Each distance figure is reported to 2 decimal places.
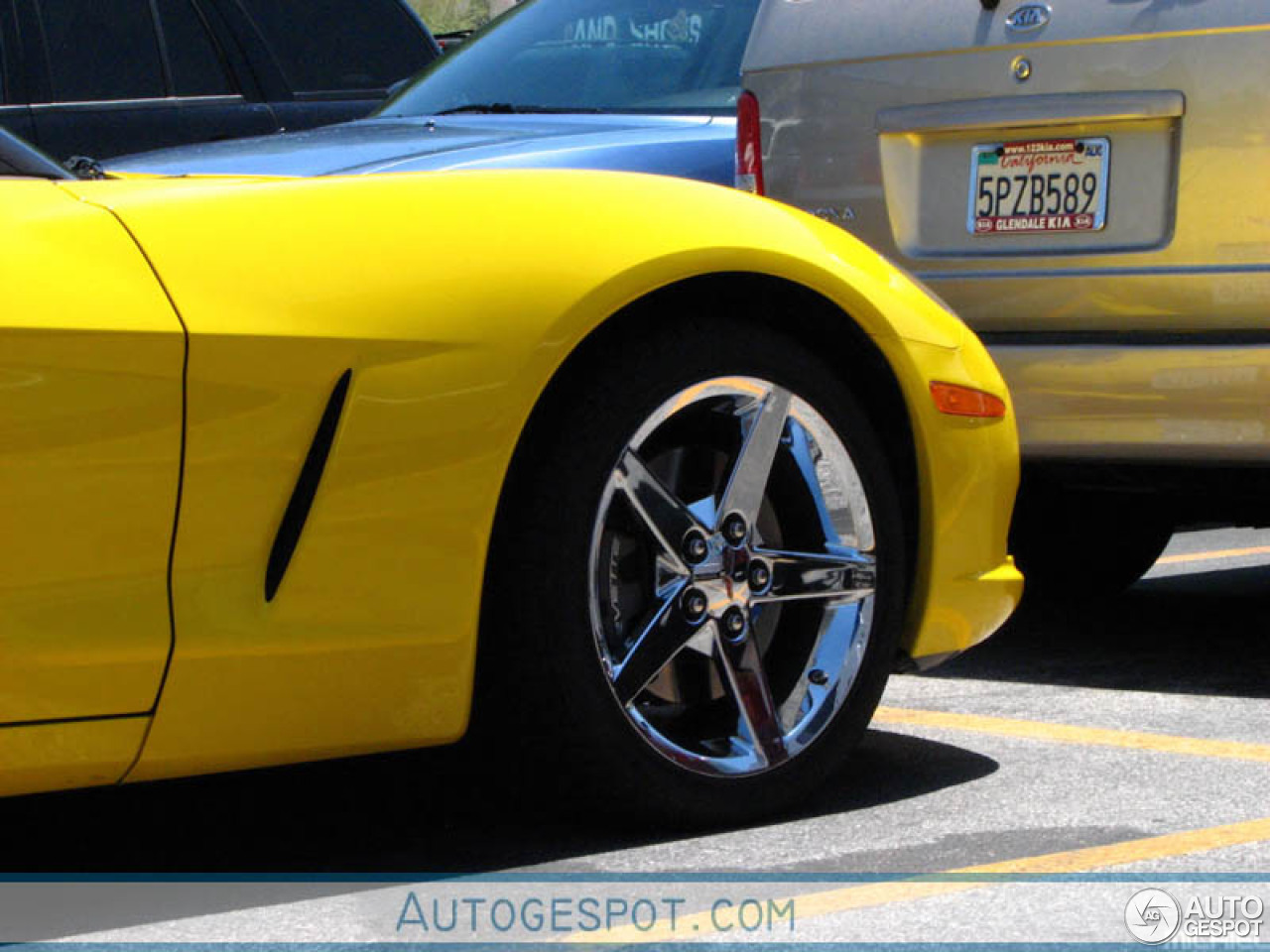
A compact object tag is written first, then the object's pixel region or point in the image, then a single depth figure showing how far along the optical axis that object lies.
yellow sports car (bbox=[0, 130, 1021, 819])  3.12
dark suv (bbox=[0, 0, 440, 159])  8.20
